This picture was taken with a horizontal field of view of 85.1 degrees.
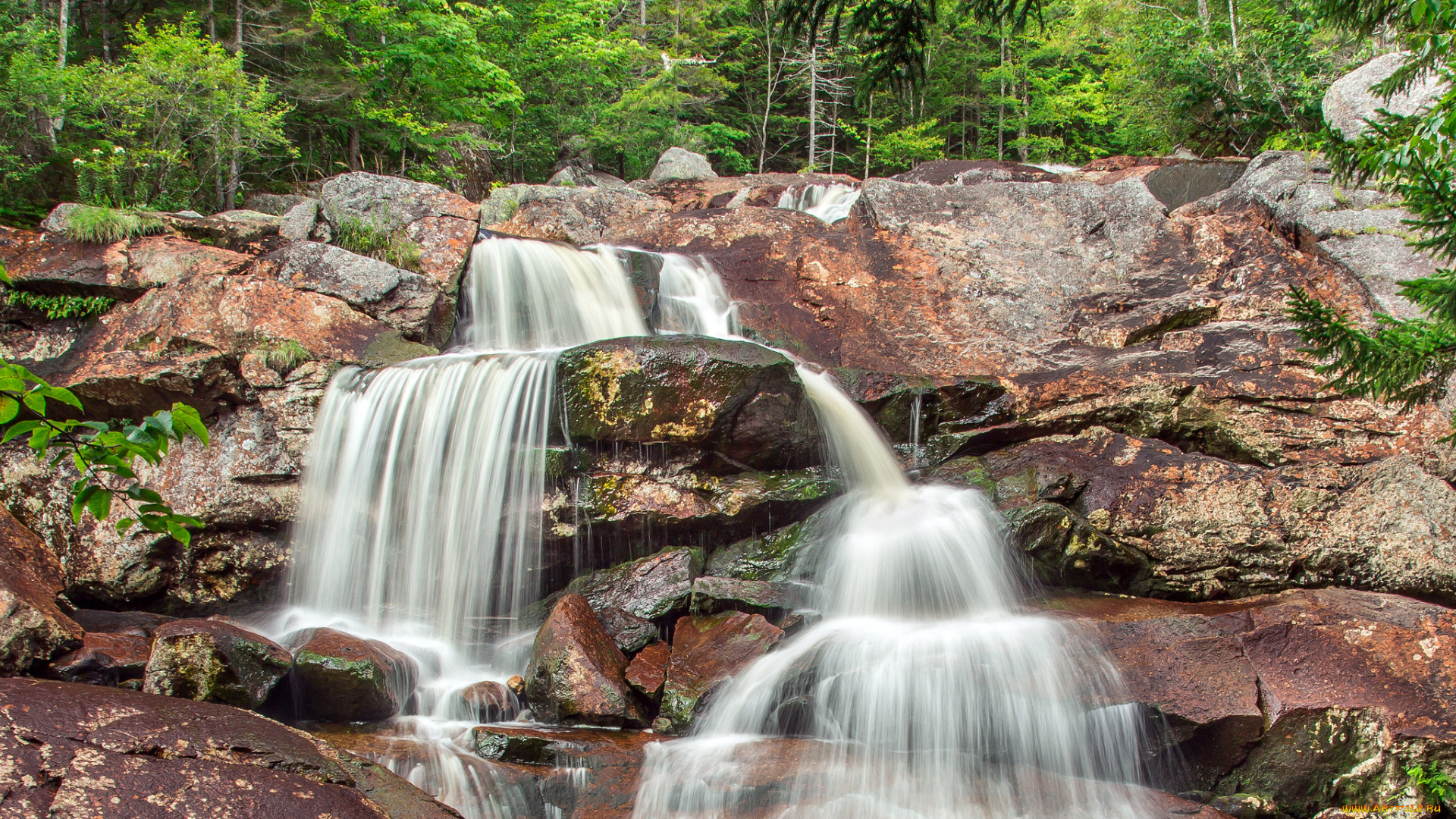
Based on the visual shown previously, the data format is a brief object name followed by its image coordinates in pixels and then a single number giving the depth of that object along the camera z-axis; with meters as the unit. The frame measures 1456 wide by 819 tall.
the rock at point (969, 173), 15.89
